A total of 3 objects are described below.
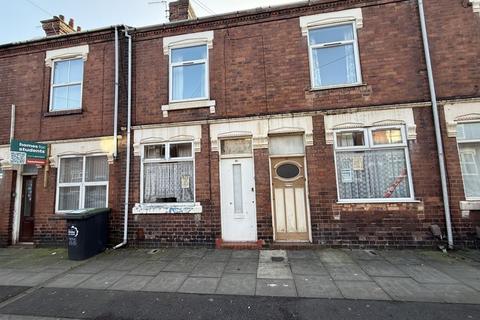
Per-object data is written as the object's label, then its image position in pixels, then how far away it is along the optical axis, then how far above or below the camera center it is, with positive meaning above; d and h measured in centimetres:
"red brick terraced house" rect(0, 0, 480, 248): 631 +162
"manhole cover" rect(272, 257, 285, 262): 570 -151
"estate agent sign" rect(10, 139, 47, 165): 682 +120
